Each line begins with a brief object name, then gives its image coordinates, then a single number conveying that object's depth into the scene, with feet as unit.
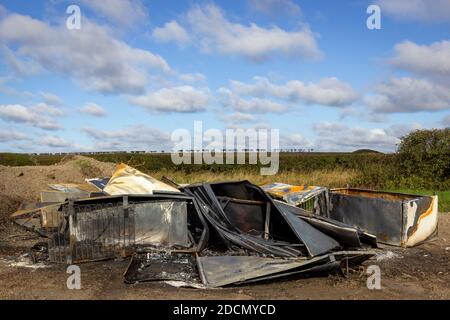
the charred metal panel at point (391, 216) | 26.91
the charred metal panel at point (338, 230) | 22.41
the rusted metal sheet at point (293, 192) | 28.68
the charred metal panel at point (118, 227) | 21.90
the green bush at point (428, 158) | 63.67
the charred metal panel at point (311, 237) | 21.65
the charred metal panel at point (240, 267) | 18.71
